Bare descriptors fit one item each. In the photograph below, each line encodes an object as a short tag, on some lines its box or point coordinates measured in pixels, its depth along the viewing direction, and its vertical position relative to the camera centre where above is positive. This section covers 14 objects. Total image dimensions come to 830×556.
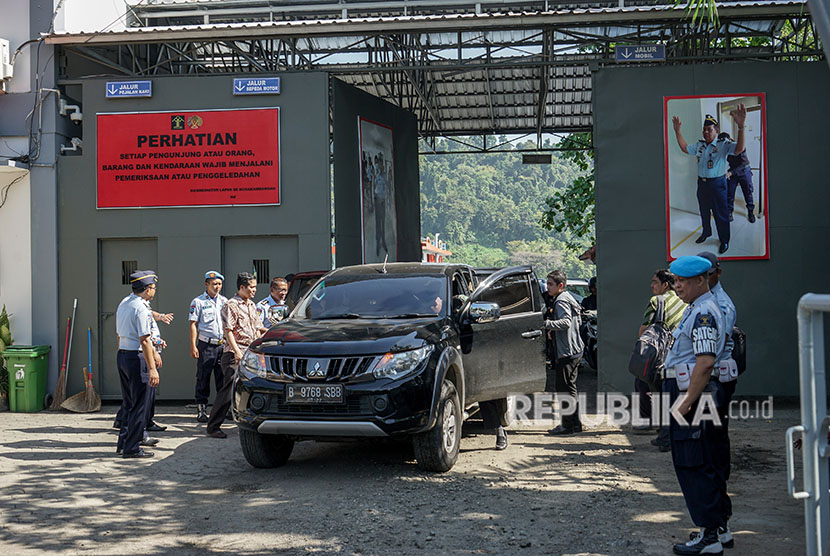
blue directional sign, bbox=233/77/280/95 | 13.05 +2.98
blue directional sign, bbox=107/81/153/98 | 13.17 +3.00
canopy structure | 12.41 +4.29
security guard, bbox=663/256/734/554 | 5.18 -0.75
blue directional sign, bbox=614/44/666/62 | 12.73 +3.32
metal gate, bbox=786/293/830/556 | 3.89 -0.68
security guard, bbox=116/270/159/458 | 8.45 -0.65
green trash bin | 12.47 -1.28
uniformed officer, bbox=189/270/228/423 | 10.48 -0.53
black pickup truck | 7.29 -0.71
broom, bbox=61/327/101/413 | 12.41 -1.62
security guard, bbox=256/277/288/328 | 10.75 -0.17
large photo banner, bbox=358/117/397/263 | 15.12 +1.66
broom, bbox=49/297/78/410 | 12.66 -1.50
